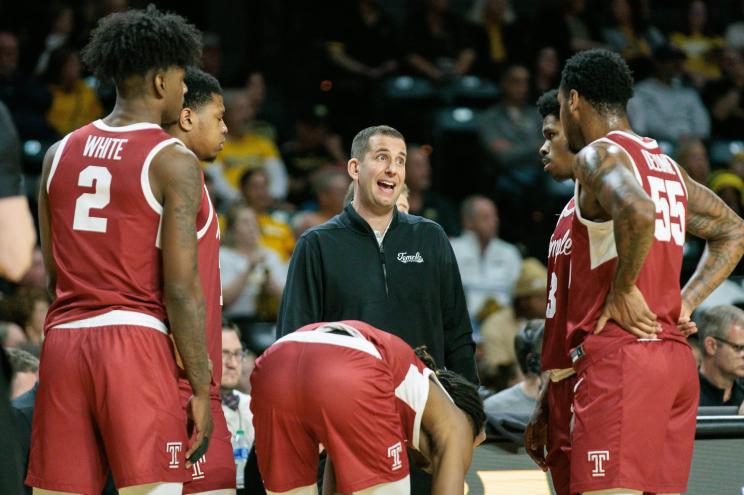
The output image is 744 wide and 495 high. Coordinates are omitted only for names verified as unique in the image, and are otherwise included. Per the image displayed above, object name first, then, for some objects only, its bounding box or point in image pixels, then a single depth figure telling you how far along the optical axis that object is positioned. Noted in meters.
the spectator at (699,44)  26.09
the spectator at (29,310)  15.67
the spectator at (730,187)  20.83
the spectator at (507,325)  17.53
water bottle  12.43
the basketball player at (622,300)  8.27
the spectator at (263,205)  18.31
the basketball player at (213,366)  8.51
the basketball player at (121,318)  7.65
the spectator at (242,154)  19.42
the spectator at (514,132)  21.77
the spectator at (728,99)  24.72
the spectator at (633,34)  24.67
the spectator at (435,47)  23.14
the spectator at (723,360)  13.75
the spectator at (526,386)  13.37
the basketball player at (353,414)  8.37
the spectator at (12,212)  5.97
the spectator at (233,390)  12.68
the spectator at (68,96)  20.12
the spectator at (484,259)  19.17
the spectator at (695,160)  20.89
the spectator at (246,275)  17.14
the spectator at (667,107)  23.27
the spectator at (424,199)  19.48
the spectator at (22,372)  12.39
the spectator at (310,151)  21.17
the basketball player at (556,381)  9.16
